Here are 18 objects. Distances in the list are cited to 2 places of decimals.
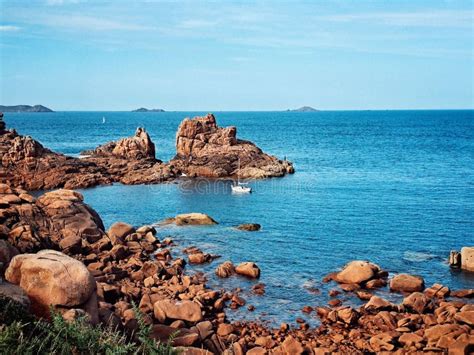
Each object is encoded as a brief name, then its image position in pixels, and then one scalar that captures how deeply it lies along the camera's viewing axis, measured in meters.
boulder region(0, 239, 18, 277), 24.61
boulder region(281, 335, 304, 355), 23.61
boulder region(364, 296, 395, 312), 29.14
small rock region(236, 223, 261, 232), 48.62
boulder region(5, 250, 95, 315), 19.59
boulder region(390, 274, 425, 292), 32.81
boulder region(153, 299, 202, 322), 25.31
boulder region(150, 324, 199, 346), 21.81
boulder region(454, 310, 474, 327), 25.69
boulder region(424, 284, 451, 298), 31.85
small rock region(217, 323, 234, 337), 25.72
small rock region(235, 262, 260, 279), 35.66
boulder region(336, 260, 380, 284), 33.97
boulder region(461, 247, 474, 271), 37.00
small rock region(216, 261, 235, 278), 35.75
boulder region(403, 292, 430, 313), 28.94
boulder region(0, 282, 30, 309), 17.69
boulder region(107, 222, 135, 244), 41.50
